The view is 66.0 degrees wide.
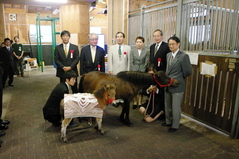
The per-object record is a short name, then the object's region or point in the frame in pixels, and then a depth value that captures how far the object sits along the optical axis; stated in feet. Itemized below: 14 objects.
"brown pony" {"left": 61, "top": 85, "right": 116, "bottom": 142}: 8.98
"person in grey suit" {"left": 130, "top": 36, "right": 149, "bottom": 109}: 12.49
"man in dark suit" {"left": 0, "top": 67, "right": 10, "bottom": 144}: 9.87
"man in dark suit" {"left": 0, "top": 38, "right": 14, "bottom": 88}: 20.58
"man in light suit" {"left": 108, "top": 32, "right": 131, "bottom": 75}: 12.94
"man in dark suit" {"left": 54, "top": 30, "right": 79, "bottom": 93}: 12.92
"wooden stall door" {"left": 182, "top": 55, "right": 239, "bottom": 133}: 9.84
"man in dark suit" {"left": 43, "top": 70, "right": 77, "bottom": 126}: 9.79
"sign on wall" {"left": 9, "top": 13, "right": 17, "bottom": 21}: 35.88
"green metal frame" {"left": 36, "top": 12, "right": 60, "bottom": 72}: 32.46
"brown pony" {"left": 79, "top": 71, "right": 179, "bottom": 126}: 10.20
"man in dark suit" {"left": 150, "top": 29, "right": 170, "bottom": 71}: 11.85
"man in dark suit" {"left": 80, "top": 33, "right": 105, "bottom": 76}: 12.76
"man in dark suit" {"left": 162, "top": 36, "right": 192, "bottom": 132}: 9.77
